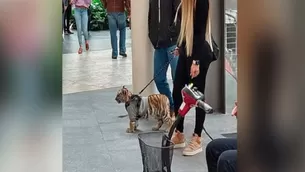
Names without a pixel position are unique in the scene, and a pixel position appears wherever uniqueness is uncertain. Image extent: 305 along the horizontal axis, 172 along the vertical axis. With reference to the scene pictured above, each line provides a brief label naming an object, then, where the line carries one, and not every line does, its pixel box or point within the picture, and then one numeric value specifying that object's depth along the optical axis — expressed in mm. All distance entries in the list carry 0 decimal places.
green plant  19750
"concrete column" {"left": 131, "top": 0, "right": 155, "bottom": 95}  6887
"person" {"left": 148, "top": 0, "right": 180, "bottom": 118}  6137
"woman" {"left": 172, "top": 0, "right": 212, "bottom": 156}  4812
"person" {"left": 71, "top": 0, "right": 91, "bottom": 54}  13203
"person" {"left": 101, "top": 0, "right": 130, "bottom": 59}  11984
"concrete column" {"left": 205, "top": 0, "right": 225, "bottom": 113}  6957
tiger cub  5941
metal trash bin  3334
